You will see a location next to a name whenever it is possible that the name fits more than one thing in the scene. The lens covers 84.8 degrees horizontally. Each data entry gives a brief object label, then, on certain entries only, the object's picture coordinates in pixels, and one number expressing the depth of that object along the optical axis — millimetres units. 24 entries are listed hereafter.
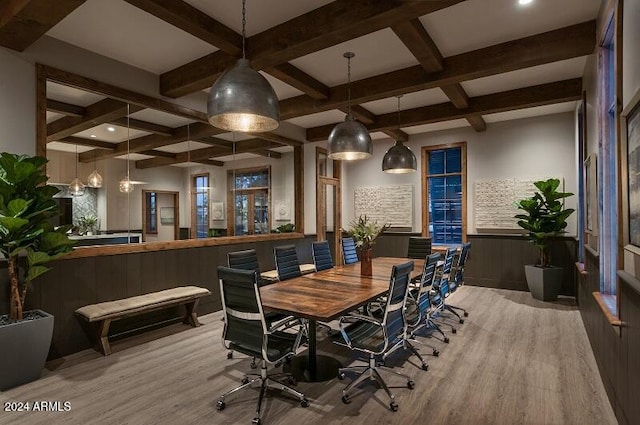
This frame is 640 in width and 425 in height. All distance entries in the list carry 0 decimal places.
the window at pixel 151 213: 4402
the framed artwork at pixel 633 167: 1896
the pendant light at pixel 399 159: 4777
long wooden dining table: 2475
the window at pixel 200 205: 5031
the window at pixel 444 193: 7027
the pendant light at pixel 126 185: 4191
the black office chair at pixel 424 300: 3186
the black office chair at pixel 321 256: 4449
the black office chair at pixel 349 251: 5008
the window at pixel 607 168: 2801
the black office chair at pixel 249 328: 2283
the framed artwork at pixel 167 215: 4605
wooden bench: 3393
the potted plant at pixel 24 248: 2717
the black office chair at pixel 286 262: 3942
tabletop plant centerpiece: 3727
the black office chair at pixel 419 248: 5438
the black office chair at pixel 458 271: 4391
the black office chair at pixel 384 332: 2537
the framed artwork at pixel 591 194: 3371
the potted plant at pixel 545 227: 5426
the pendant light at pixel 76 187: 3734
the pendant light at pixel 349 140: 3619
